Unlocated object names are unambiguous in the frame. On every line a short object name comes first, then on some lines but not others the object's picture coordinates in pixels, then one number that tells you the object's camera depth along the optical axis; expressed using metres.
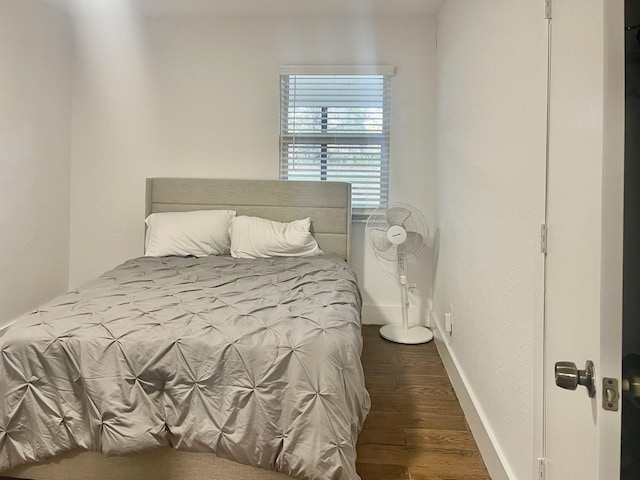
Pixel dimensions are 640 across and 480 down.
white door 0.81
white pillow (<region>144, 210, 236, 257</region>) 3.56
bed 1.74
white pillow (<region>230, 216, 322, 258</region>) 3.52
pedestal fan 3.54
